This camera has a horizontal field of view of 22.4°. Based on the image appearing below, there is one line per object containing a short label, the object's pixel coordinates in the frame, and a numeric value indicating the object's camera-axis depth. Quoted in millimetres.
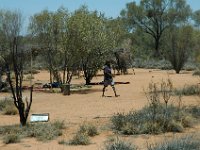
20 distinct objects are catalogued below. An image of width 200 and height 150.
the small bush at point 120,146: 10312
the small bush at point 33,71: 49122
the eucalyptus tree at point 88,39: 29547
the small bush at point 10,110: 18864
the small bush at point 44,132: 13195
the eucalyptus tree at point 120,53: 44109
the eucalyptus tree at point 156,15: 77188
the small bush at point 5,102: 20578
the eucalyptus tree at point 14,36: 15188
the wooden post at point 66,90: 26636
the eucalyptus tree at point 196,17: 87125
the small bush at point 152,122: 13713
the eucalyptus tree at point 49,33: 30000
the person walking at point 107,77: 24656
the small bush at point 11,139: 12688
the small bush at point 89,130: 13398
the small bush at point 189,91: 23272
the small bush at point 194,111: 16097
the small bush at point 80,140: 12297
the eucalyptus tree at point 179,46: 46438
